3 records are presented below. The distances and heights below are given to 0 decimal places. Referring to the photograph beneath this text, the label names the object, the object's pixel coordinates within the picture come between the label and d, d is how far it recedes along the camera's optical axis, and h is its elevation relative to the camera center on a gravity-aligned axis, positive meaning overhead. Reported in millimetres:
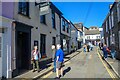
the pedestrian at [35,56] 5054 -867
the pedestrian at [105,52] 8775 -1104
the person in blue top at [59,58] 4461 -855
